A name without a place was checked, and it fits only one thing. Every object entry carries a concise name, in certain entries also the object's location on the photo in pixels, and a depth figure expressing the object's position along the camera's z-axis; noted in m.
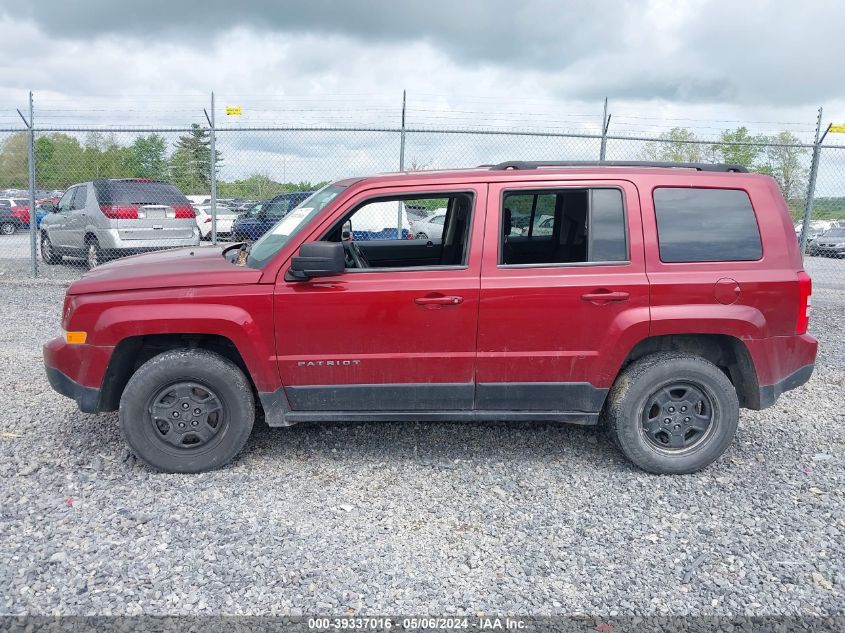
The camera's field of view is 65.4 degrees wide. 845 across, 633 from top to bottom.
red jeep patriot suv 3.84
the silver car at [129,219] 10.88
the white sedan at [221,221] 14.19
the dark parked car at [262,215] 11.40
